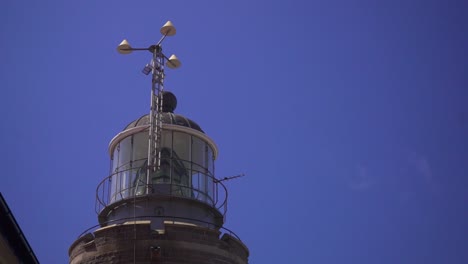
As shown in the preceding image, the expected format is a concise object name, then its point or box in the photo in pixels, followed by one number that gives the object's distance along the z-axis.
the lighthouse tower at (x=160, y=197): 21.30
